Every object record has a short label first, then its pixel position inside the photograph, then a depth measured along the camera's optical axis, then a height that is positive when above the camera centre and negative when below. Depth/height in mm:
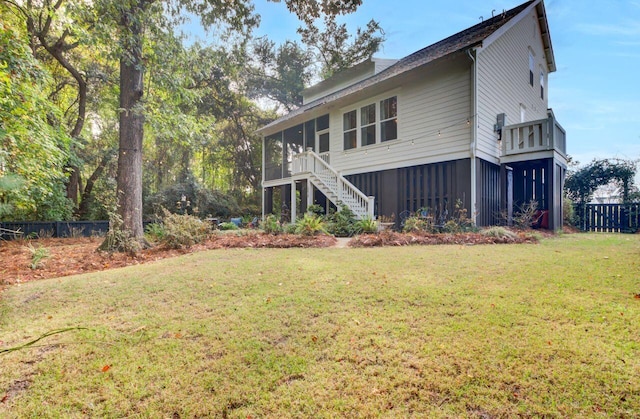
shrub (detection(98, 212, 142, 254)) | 6566 -593
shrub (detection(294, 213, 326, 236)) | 8194 -375
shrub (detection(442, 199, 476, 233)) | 8498 -246
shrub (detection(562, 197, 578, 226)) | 12102 -49
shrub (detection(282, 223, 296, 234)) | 9422 -491
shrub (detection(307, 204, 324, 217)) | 11578 +204
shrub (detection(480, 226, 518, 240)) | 7022 -480
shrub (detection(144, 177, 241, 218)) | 15461 +671
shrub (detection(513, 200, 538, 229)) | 8797 -154
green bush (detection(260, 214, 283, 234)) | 9258 -429
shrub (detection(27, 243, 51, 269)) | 5374 -834
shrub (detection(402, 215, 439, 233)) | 8391 -348
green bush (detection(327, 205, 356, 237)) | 9172 -308
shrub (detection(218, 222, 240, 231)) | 12292 -527
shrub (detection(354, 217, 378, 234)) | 8675 -375
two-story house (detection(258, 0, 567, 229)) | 9094 +2716
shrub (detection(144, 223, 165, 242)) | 8318 -548
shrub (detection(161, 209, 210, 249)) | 7129 -447
